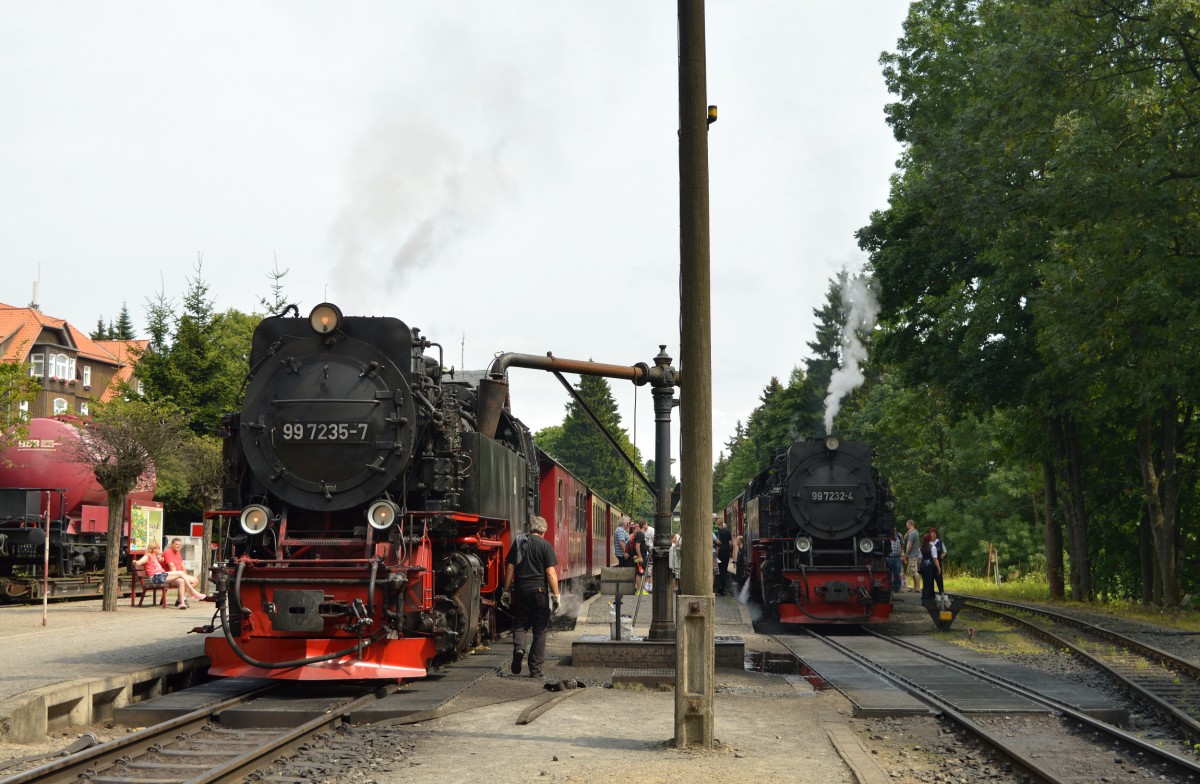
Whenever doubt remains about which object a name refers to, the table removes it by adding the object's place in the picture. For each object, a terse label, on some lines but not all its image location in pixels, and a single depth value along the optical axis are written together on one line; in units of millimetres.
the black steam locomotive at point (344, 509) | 9945
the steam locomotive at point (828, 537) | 18391
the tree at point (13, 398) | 19766
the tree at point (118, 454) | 19297
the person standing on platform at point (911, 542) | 24297
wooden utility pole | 8148
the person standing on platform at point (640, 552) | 26812
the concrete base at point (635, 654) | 12281
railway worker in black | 11773
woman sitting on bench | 20516
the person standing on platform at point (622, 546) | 27622
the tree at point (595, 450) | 96750
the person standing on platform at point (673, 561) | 14008
